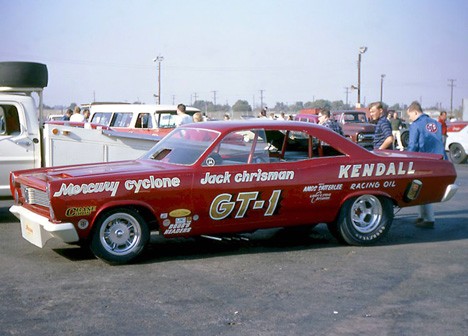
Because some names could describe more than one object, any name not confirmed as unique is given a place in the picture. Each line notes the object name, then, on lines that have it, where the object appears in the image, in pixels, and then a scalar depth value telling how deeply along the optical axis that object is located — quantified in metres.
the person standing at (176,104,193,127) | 14.80
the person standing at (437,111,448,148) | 19.82
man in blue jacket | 9.29
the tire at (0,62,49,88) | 9.97
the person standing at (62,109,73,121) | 20.03
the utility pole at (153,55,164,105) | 63.65
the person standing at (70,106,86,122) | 16.51
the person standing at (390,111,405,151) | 24.33
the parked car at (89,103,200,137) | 17.64
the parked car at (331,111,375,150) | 25.33
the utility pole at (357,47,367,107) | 49.79
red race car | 6.78
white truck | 9.52
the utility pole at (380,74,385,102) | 83.58
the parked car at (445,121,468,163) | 21.75
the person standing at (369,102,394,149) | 10.14
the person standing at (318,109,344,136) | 12.24
